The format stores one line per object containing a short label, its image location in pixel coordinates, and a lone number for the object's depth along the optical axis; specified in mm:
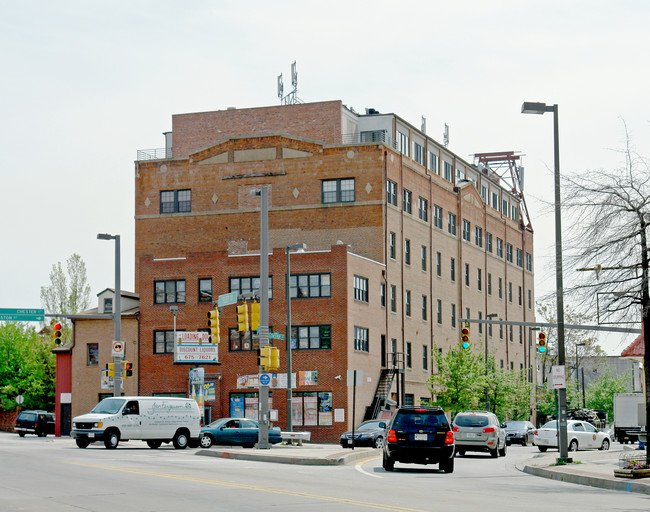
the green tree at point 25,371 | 81125
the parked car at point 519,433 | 59625
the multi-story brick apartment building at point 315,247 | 60594
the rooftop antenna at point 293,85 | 76125
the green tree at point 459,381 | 66062
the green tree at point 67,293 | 93000
